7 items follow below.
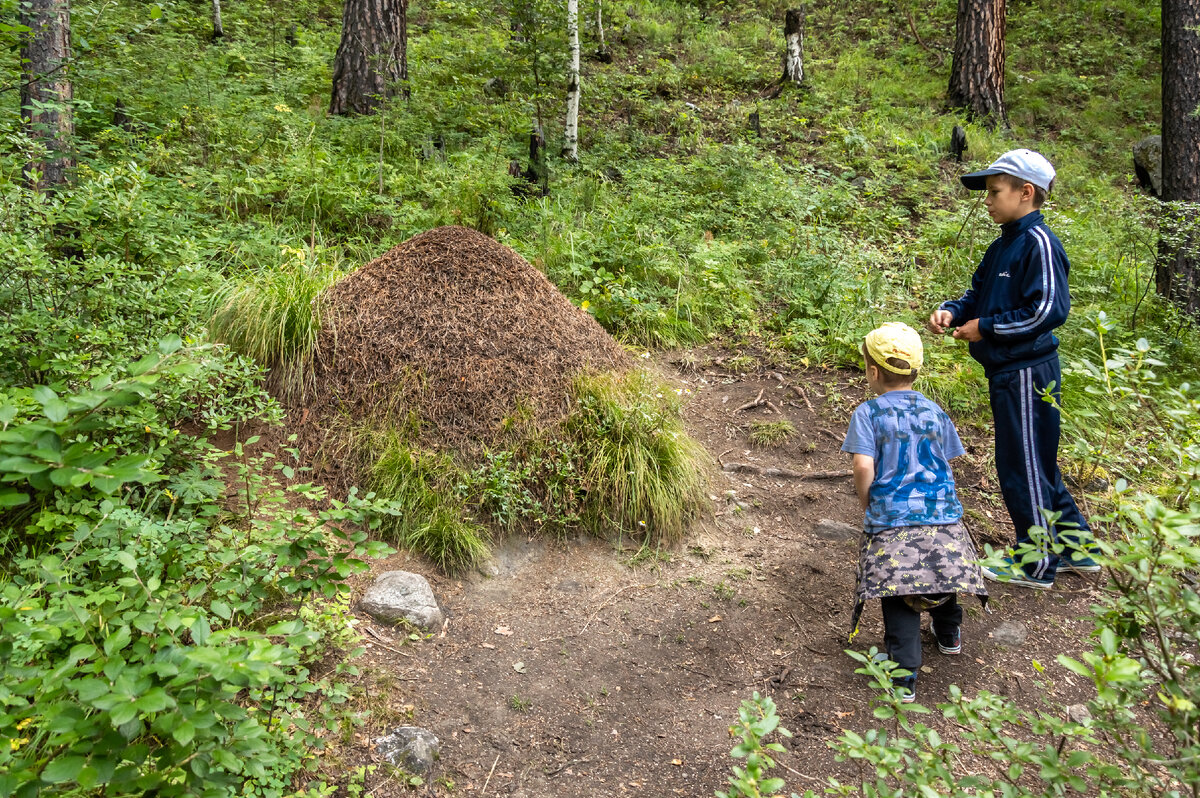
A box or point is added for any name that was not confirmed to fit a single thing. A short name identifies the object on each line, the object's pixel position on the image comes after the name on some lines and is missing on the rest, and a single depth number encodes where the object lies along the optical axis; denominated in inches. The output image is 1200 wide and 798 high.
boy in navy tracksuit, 149.1
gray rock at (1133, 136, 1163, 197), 430.6
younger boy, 128.9
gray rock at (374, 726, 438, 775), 112.7
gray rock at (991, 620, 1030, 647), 150.9
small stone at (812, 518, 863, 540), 185.3
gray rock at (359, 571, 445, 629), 143.6
